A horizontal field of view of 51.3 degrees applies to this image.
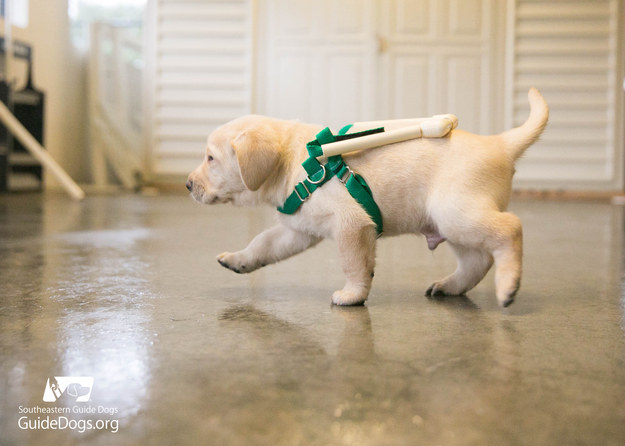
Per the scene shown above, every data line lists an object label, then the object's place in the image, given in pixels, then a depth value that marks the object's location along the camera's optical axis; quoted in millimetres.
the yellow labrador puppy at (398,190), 1367
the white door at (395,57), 6551
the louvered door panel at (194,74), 6770
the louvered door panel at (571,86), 6457
